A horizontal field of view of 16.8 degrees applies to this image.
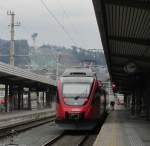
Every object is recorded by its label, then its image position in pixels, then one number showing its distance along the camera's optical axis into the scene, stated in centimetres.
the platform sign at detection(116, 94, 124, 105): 11919
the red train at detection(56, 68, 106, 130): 2289
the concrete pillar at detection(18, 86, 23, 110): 5406
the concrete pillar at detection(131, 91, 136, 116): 4229
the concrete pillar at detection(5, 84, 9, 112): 4505
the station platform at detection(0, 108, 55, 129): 3095
